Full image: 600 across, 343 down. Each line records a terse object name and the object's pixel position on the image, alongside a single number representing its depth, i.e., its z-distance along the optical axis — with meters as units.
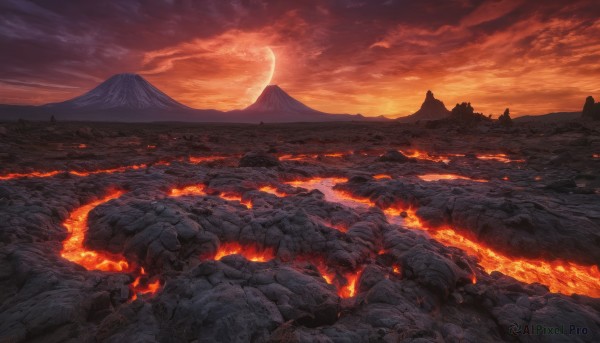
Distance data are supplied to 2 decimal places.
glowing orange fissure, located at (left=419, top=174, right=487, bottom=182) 16.92
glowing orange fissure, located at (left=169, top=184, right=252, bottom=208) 12.81
